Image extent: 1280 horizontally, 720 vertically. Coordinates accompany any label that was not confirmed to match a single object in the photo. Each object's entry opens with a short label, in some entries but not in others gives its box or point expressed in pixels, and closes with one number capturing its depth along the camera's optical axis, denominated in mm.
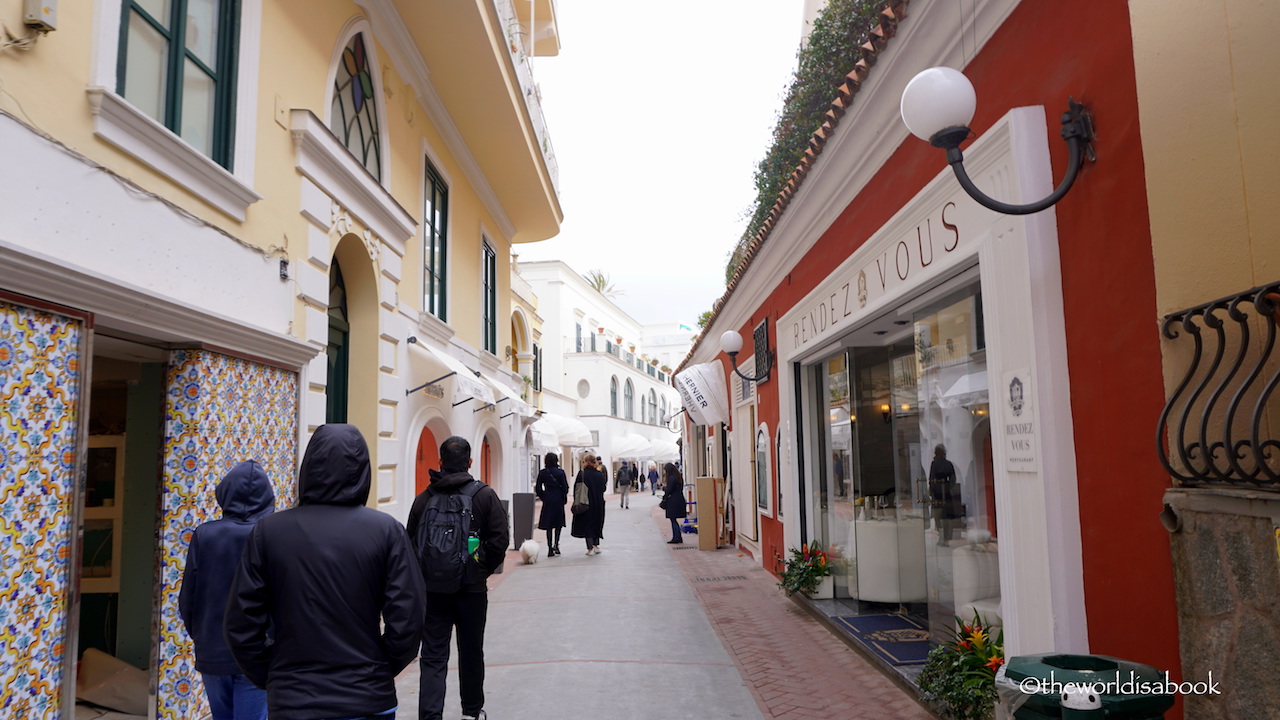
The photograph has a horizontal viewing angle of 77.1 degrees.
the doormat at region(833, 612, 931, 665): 6188
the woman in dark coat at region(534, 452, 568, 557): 13555
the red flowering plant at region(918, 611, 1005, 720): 4285
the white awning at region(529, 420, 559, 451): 20255
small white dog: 13023
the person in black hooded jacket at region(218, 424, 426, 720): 2887
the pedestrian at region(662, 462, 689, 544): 16344
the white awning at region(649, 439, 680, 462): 36875
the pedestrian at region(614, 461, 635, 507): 28200
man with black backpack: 4758
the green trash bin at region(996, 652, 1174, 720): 2463
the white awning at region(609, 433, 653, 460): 38406
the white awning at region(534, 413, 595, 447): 25594
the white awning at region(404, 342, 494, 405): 10008
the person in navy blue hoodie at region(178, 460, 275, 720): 3918
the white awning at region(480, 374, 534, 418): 13133
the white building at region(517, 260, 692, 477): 39375
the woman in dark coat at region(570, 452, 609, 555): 13828
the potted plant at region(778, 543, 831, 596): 8648
